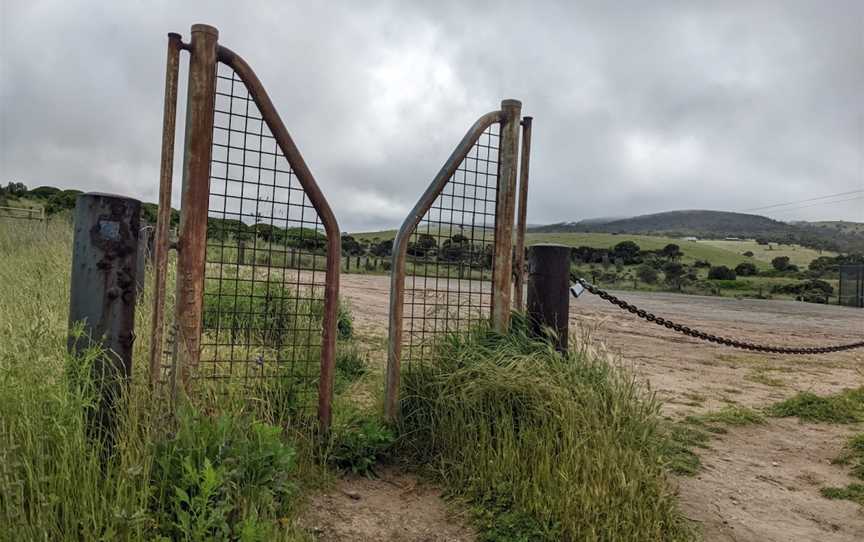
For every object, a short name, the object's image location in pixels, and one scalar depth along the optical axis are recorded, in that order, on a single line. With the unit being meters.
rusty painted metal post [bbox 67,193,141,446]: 2.75
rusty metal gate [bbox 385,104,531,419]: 4.03
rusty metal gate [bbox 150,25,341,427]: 3.13
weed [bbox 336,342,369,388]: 5.85
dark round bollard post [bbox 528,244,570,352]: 3.97
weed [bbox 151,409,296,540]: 2.25
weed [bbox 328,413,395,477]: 3.54
